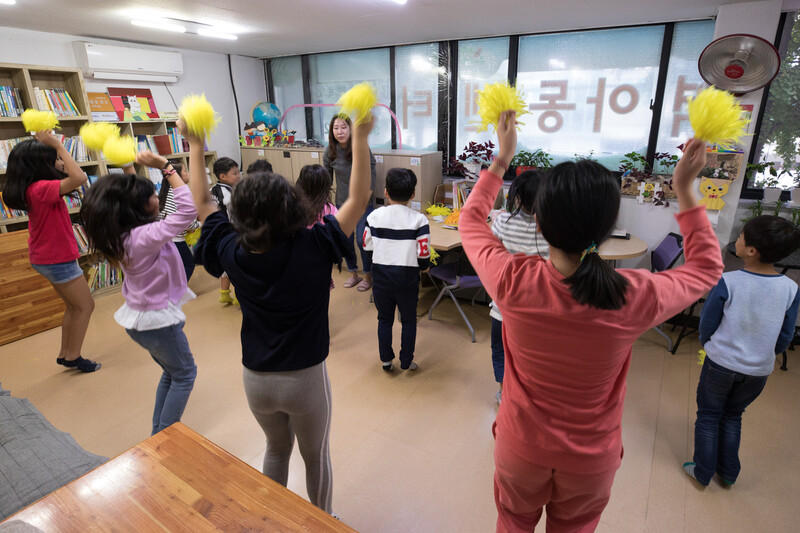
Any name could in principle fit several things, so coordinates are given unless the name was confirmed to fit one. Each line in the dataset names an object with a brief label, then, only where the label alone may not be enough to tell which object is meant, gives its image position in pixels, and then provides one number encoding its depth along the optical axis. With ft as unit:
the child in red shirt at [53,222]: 8.79
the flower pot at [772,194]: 11.23
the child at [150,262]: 6.01
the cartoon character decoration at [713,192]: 10.95
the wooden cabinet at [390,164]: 14.76
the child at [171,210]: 11.62
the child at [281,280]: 4.05
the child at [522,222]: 6.97
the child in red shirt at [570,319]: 3.08
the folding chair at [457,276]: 11.74
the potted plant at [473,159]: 14.85
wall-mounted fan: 9.63
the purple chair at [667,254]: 10.71
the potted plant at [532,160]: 14.29
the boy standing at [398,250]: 9.13
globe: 18.58
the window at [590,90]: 12.77
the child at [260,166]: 9.49
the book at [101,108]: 14.62
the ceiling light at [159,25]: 12.25
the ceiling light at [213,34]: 13.39
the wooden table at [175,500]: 3.60
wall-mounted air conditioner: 14.37
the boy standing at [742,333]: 5.94
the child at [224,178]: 12.17
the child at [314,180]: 9.24
